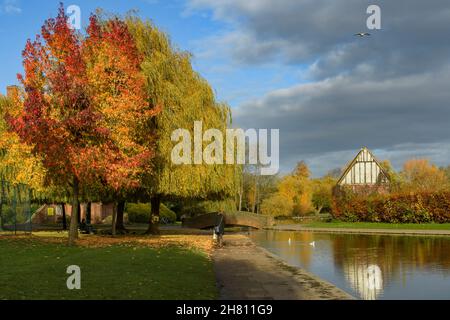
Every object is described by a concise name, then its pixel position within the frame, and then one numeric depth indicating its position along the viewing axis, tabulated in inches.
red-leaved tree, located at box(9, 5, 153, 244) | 796.6
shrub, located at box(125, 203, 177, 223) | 2309.3
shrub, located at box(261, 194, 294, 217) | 2517.2
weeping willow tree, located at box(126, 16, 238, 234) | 1084.5
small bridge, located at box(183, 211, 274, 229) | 1884.8
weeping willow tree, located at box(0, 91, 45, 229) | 936.3
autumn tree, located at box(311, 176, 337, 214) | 3270.2
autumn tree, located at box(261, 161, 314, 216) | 2541.6
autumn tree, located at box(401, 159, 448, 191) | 2308.2
